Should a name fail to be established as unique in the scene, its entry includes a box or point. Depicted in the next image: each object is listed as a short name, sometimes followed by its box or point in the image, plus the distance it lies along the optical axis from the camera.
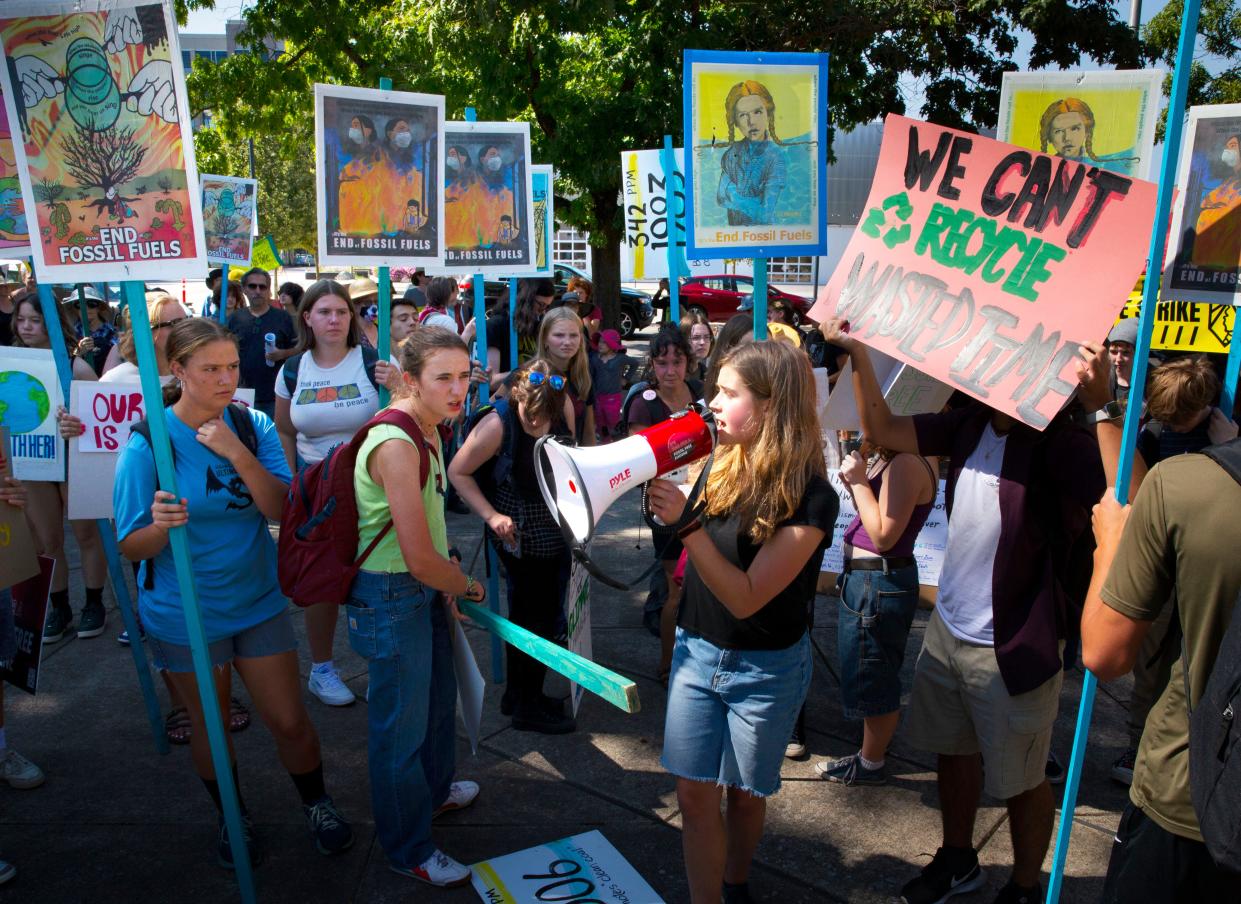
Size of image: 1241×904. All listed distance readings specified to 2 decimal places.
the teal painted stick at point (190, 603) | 2.68
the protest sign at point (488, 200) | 4.96
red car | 22.91
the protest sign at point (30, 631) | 3.55
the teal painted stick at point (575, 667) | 2.26
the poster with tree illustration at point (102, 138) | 2.62
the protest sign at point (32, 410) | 3.98
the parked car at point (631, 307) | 22.09
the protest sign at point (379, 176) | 3.88
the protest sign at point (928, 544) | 4.98
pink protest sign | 2.49
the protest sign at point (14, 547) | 3.26
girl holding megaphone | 2.44
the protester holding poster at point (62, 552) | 4.99
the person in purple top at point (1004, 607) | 2.74
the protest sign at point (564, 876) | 3.07
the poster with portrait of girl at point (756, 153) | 3.75
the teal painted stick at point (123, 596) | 3.79
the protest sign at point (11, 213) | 4.05
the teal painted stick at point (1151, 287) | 2.26
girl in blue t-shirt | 2.91
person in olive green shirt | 1.76
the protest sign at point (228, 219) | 9.65
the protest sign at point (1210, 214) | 3.78
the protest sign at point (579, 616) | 3.67
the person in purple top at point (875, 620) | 3.46
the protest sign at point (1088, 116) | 4.00
